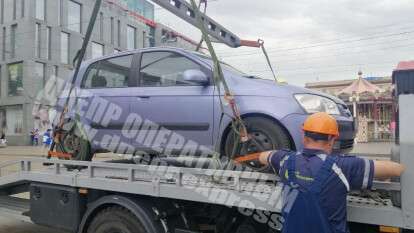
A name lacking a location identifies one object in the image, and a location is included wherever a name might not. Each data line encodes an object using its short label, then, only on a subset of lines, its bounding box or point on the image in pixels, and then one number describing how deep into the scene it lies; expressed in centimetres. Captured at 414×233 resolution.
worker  269
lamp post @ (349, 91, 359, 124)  1618
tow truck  293
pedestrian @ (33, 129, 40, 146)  3444
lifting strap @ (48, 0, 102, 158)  511
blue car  415
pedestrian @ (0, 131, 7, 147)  3441
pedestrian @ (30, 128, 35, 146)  3456
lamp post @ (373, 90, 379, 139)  1414
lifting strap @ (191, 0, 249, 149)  413
